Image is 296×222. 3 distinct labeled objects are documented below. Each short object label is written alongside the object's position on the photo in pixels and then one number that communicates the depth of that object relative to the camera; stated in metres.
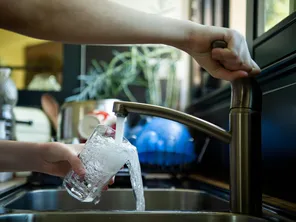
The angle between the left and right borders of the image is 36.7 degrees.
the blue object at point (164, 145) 1.38
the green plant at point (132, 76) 2.21
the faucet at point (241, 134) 0.69
